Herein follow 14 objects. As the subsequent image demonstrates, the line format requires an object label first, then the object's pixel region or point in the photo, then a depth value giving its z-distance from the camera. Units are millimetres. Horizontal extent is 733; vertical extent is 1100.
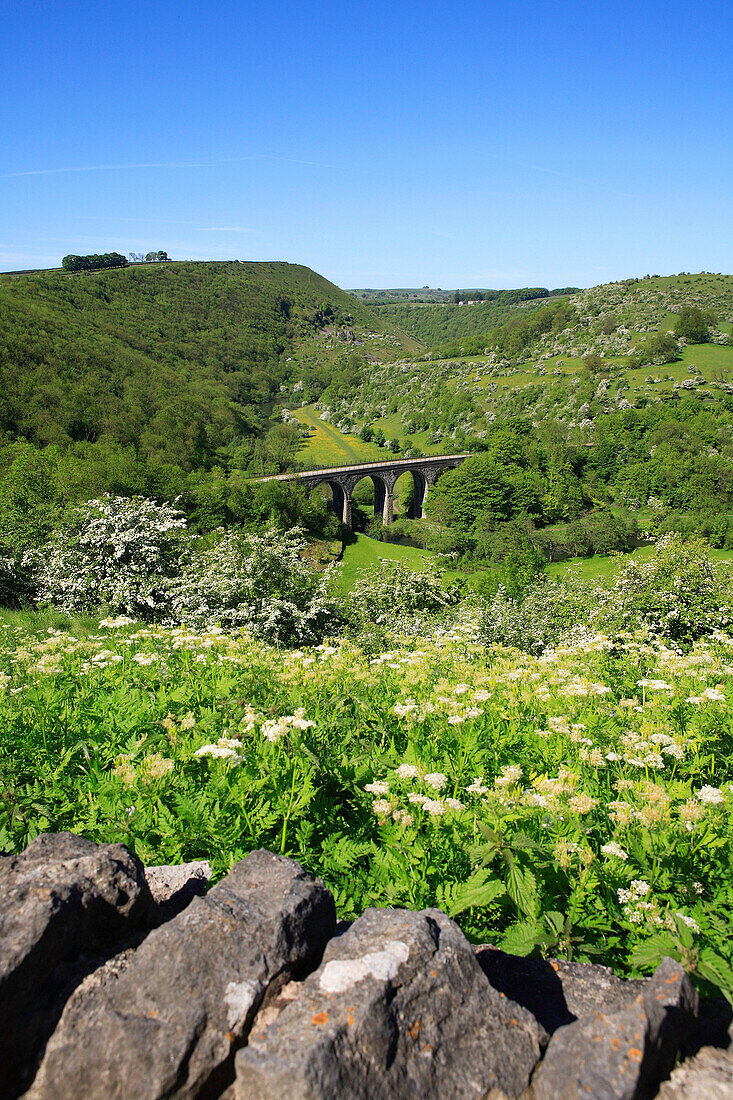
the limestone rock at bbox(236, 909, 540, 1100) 2385
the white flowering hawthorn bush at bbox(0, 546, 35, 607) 24922
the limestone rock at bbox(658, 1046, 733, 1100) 2410
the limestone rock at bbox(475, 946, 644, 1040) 3117
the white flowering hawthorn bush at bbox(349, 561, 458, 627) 30828
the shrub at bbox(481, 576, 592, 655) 24766
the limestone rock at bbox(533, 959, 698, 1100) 2322
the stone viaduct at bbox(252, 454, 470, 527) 97000
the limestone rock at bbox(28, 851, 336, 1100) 2492
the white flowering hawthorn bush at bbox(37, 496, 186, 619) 24234
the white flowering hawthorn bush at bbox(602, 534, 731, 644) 22125
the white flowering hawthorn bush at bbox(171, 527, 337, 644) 23688
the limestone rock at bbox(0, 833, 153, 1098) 2707
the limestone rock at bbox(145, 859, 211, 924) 3920
